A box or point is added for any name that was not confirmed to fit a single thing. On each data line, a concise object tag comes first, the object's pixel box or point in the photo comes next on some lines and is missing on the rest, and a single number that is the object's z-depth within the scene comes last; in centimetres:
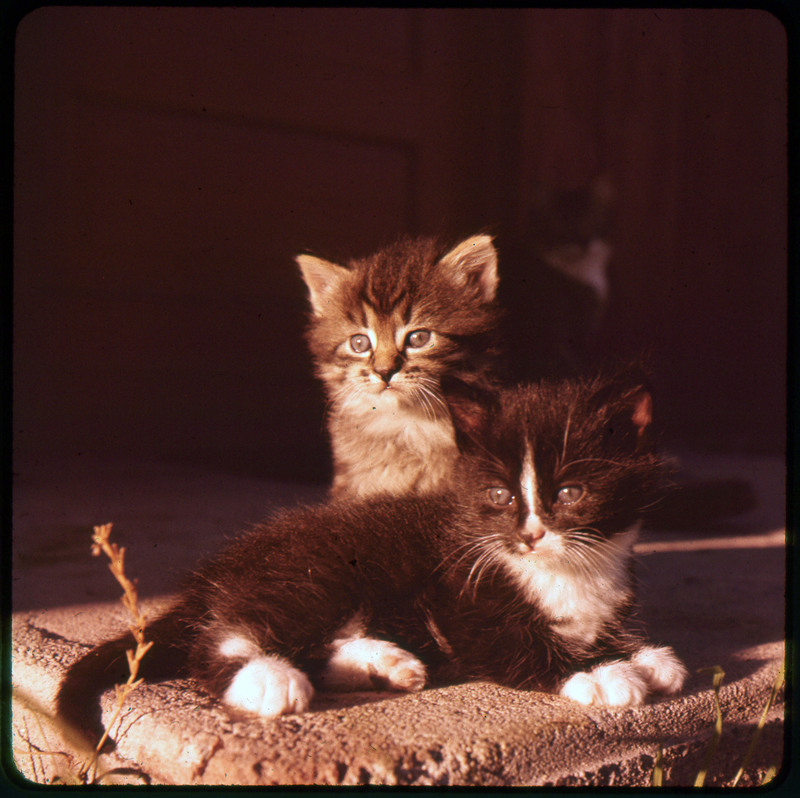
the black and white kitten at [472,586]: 54
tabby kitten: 58
